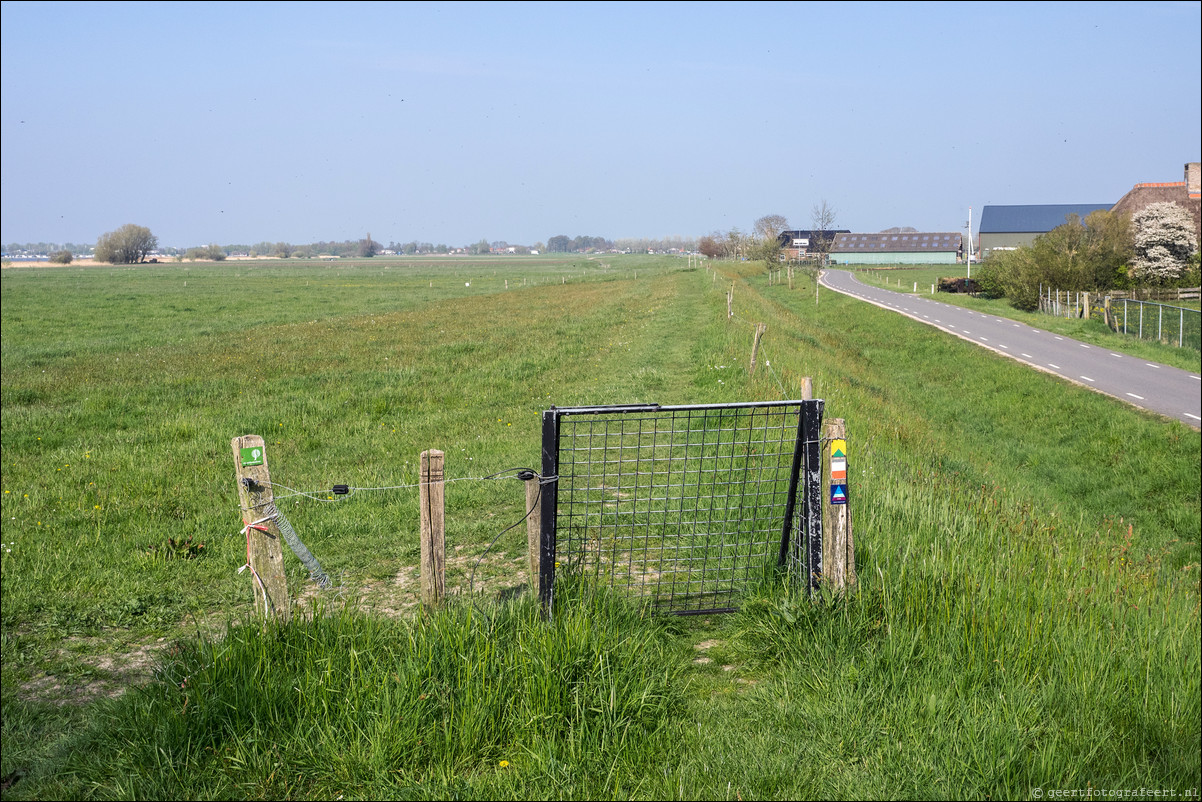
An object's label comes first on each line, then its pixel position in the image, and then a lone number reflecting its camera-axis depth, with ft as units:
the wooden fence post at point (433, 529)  15.66
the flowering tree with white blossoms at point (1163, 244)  151.64
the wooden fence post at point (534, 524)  16.88
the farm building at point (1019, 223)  341.00
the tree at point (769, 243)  258.78
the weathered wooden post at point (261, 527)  15.46
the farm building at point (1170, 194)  175.14
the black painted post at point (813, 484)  17.48
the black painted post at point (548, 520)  16.34
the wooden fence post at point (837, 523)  17.07
